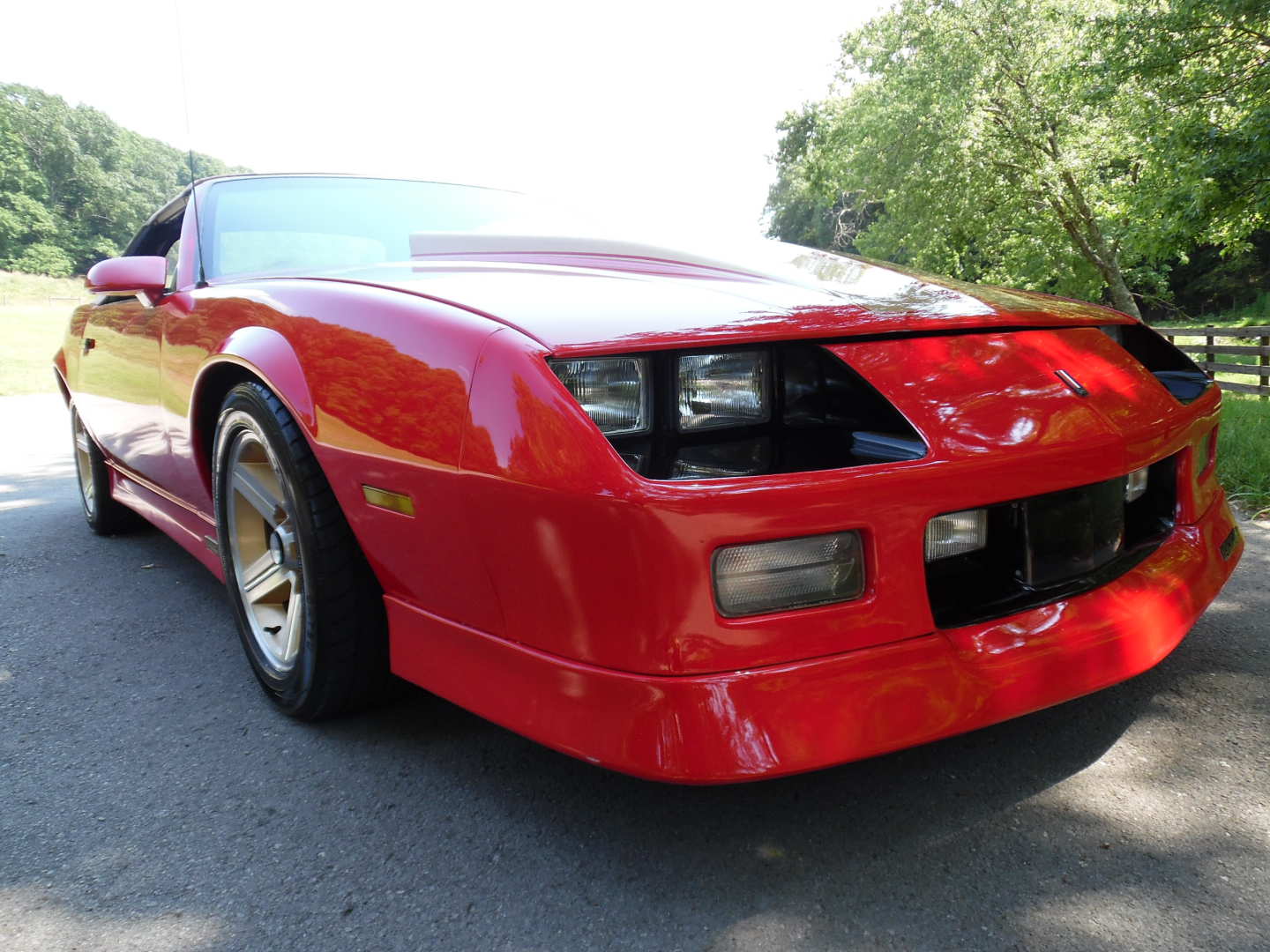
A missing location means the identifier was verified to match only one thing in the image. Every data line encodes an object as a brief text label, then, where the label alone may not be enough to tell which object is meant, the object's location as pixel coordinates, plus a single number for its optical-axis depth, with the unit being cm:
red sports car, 127
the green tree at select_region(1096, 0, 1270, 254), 855
